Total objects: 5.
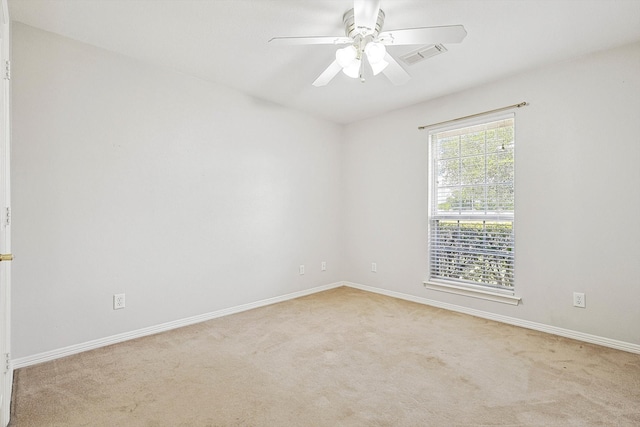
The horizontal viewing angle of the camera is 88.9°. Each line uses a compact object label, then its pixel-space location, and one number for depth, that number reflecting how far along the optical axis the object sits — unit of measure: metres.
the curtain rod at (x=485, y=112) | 3.10
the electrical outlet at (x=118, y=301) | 2.71
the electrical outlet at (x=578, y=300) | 2.78
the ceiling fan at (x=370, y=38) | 1.83
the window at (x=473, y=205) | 3.25
